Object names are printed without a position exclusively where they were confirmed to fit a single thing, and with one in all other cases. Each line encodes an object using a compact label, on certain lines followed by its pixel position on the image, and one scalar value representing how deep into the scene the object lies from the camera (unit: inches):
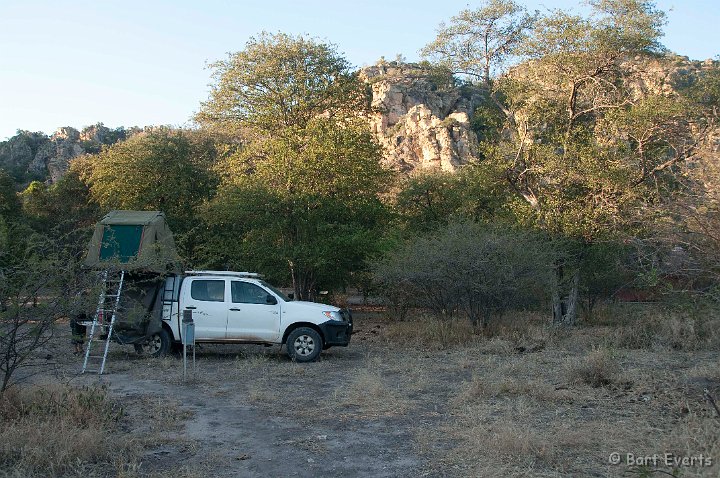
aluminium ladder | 449.4
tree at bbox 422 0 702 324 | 709.9
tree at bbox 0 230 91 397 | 275.3
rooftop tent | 482.6
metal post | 426.0
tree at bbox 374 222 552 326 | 611.5
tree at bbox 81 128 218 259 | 1038.4
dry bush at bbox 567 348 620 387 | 379.6
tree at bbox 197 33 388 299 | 794.2
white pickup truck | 522.9
